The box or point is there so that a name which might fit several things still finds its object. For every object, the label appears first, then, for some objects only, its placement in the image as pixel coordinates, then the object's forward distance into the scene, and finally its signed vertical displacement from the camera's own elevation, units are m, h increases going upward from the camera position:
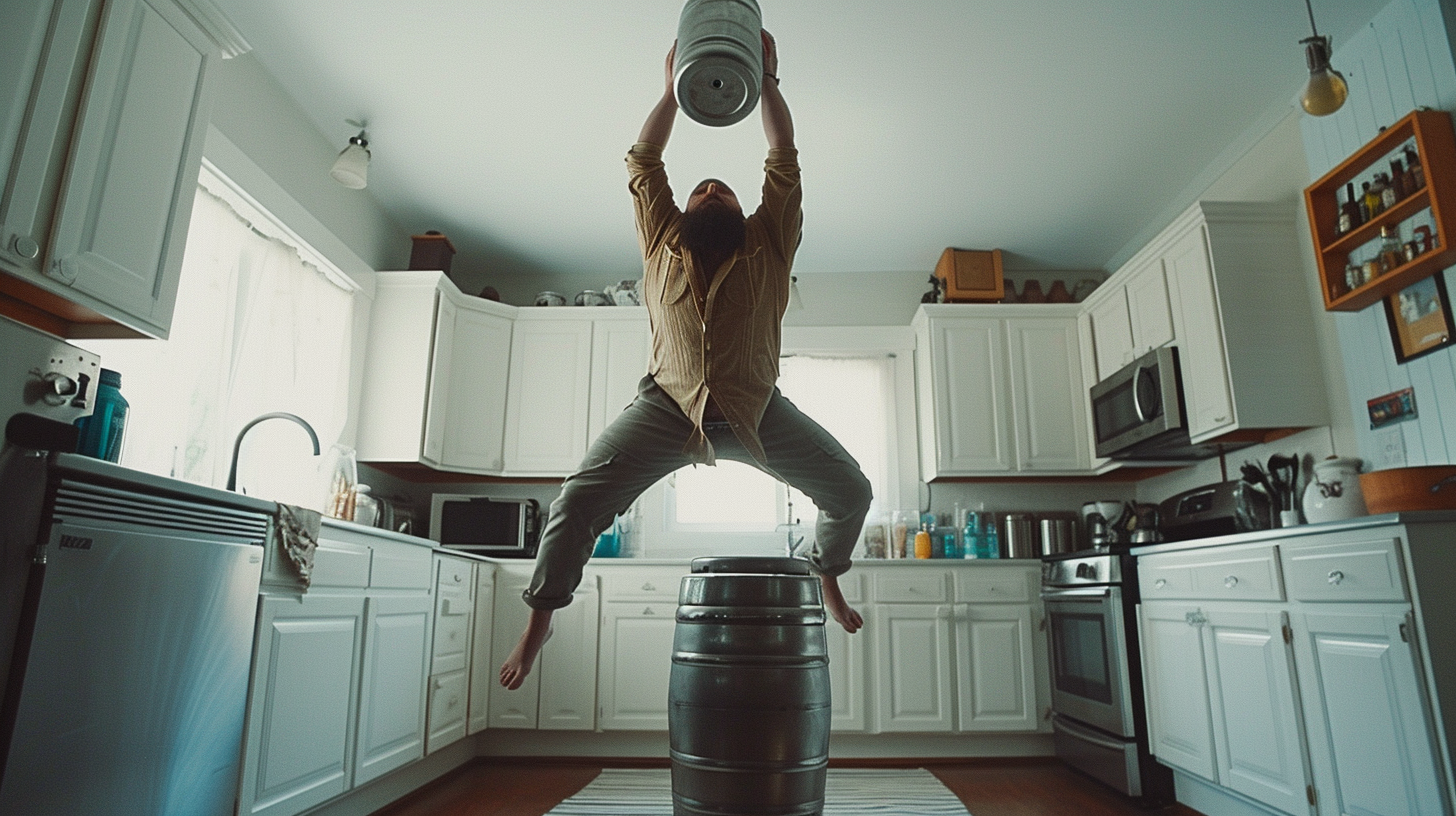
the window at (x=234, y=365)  2.72 +0.79
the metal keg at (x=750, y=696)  1.44 -0.20
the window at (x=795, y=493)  4.72 +0.66
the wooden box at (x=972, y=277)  4.75 +1.76
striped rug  2.99 -0.82
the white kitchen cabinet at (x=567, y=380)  4.54 +1.12
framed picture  2.54 +0.85
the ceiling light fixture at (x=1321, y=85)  2.20 +1.32
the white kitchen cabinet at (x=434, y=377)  4.13 +1.06
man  1.79 +0.44
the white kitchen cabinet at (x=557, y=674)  3.86 -0.43
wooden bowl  2.17 +0.26
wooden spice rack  2.42 +1.17
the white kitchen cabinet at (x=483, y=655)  3.76 -0.34
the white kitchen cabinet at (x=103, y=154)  1.74 +0.97
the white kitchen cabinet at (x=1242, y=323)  3.19 +1.05
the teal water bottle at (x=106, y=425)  1.86 +0.35
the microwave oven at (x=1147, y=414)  3.56 +0.78
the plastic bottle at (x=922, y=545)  4.37 +0.21
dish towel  2.23 +0.12
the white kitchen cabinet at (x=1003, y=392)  4.48 +1.05
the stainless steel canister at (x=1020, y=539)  4.42 +0.25
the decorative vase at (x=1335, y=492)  2.42 +0.28
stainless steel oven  3.16 -0.37
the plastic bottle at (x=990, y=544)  4.47 +0.22
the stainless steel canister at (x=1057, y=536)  4.37 +0.26
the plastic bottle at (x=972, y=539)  4.43 +0.25
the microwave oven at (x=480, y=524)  4.21 +0.29
